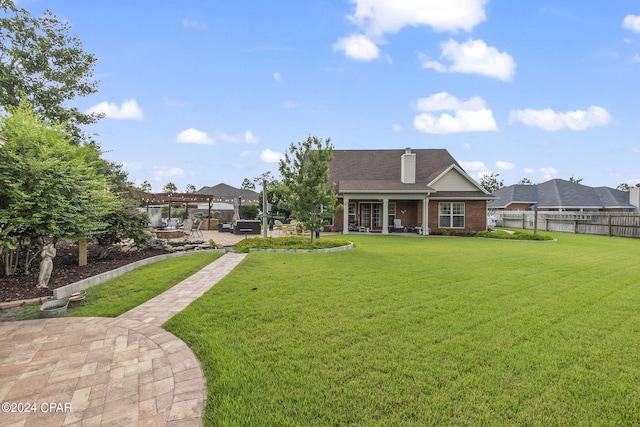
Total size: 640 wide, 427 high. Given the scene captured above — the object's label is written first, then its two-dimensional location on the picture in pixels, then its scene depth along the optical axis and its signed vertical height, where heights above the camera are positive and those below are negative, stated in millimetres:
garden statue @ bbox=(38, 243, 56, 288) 5907 -1065
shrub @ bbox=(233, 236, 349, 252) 11094 -1129
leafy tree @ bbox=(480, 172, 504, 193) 58175 +6830
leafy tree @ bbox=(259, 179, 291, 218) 12188 +948
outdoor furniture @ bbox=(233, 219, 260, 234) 15505 -660
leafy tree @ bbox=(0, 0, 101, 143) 15000 +8131
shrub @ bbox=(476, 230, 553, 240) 15773 -1089
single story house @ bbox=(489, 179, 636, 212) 31688 +2014
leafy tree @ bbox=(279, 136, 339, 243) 11555 +1416
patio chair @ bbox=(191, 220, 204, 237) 19072 -783
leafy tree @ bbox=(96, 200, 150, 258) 8516 -368
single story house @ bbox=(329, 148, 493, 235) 19016 +1045
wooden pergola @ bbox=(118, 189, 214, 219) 17936 +1072
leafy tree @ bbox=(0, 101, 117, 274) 5676 +440
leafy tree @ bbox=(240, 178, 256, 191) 67562 +6862
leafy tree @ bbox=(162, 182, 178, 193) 63559 +5728
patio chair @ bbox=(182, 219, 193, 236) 16578 -769
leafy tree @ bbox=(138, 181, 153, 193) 49219 +4730
